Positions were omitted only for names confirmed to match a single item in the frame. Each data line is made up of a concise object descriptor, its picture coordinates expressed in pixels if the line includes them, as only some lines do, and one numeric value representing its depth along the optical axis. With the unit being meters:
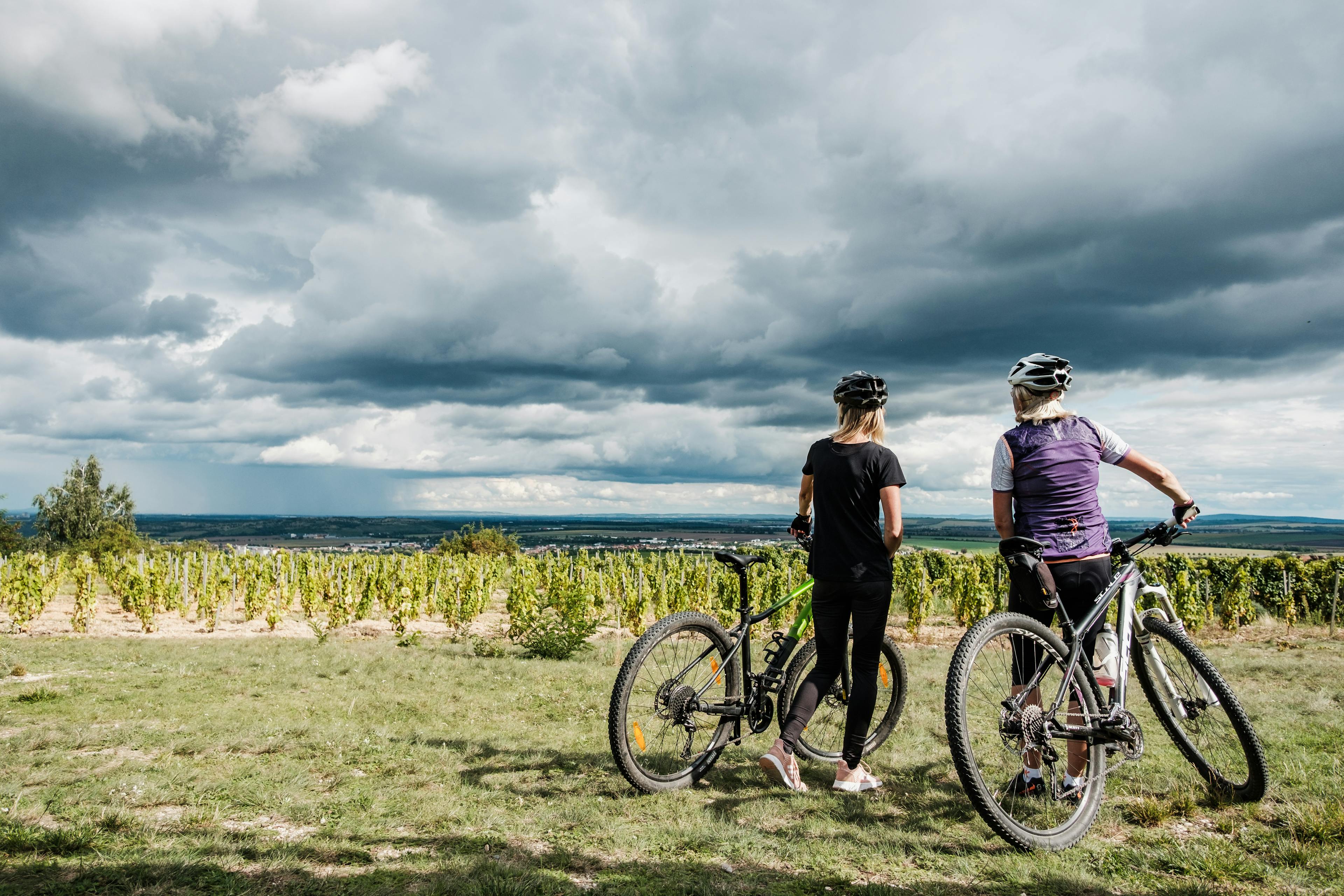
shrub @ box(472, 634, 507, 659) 9.26
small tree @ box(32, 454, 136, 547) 46.62
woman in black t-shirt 3.42
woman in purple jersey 3.26
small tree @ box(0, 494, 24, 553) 38.69
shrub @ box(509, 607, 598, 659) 9.12
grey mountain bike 2.89
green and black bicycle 3.46
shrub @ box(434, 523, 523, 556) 29.55
